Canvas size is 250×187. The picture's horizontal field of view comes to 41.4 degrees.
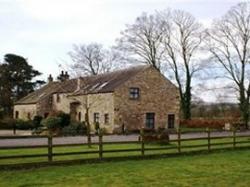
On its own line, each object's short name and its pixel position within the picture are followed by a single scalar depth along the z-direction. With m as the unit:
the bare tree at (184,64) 43.38
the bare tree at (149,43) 44.68
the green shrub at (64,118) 32.79
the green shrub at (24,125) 35.34
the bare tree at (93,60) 51.23
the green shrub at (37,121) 35.62
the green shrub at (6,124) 36.87
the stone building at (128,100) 30.47
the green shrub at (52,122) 31.25
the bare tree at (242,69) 38.12
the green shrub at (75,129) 28.21
